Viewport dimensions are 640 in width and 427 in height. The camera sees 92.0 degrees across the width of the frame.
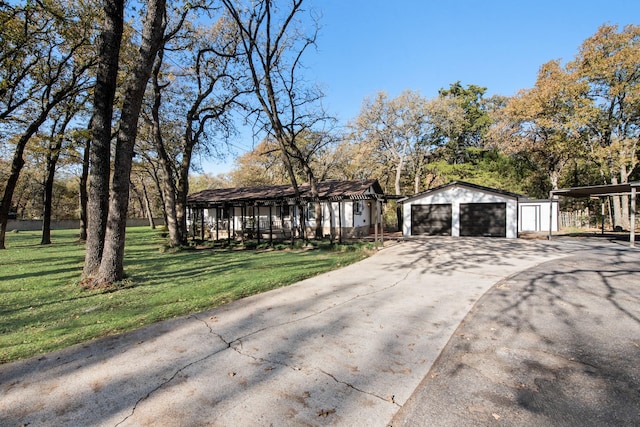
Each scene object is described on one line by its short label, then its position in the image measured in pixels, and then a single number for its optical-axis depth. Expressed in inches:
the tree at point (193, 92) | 561.0
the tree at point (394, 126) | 1045.2
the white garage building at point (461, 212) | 677.3
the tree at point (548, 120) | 784.3
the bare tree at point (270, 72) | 547.2
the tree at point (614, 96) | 725.3
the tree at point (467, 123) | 1146.5
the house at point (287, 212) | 787.4
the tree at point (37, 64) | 396.2
